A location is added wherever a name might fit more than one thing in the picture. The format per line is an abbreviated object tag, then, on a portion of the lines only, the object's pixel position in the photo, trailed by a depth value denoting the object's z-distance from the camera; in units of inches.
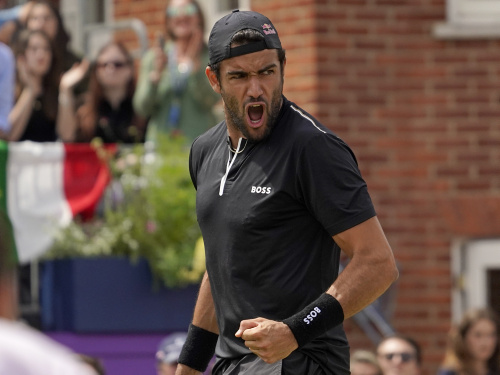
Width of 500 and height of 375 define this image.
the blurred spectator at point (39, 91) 727.1
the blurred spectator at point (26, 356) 178.9
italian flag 664.7
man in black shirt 312.0
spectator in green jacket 709.3
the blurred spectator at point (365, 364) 605.9
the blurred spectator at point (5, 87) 655.8
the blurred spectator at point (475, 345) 639.8
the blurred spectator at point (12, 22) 758.5
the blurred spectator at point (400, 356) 632.4
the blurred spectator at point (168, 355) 581.3
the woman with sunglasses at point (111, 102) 748.6
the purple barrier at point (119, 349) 640.4
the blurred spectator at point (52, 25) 745.0
